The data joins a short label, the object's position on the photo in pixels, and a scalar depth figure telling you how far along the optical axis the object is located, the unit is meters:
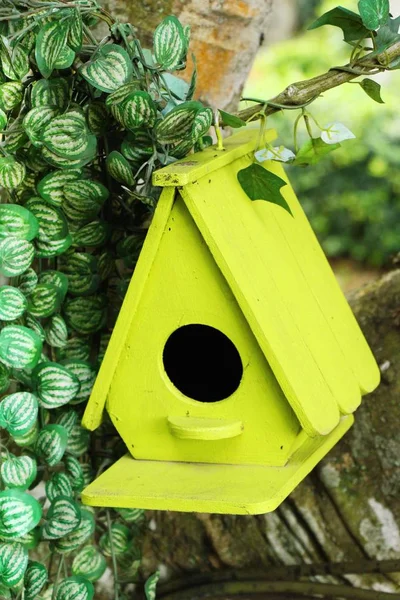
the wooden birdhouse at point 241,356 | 1.22
